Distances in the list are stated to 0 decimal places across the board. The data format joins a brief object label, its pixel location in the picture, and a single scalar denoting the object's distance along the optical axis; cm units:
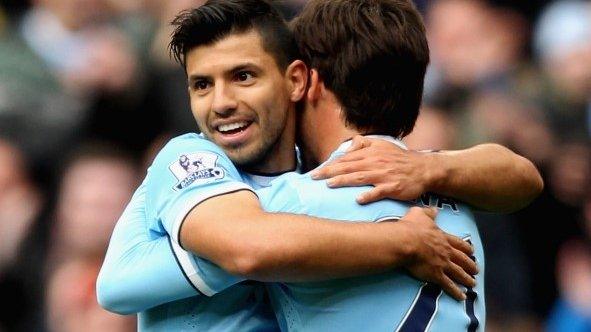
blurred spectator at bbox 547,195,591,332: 1537
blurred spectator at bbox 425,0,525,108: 1742
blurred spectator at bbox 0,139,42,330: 1579
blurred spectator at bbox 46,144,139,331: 1460
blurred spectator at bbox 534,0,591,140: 1712
